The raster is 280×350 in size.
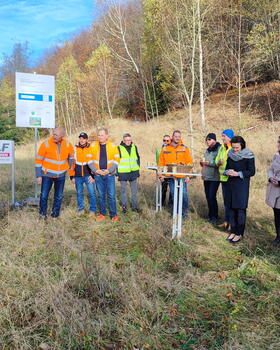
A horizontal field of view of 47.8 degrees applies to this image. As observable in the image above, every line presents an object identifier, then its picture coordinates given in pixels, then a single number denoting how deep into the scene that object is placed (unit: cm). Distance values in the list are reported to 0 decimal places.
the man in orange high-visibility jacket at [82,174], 678
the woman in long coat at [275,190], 495
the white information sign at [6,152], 787
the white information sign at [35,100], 780
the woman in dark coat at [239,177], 506
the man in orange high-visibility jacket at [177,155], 639
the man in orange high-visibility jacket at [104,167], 632
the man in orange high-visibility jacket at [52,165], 598
